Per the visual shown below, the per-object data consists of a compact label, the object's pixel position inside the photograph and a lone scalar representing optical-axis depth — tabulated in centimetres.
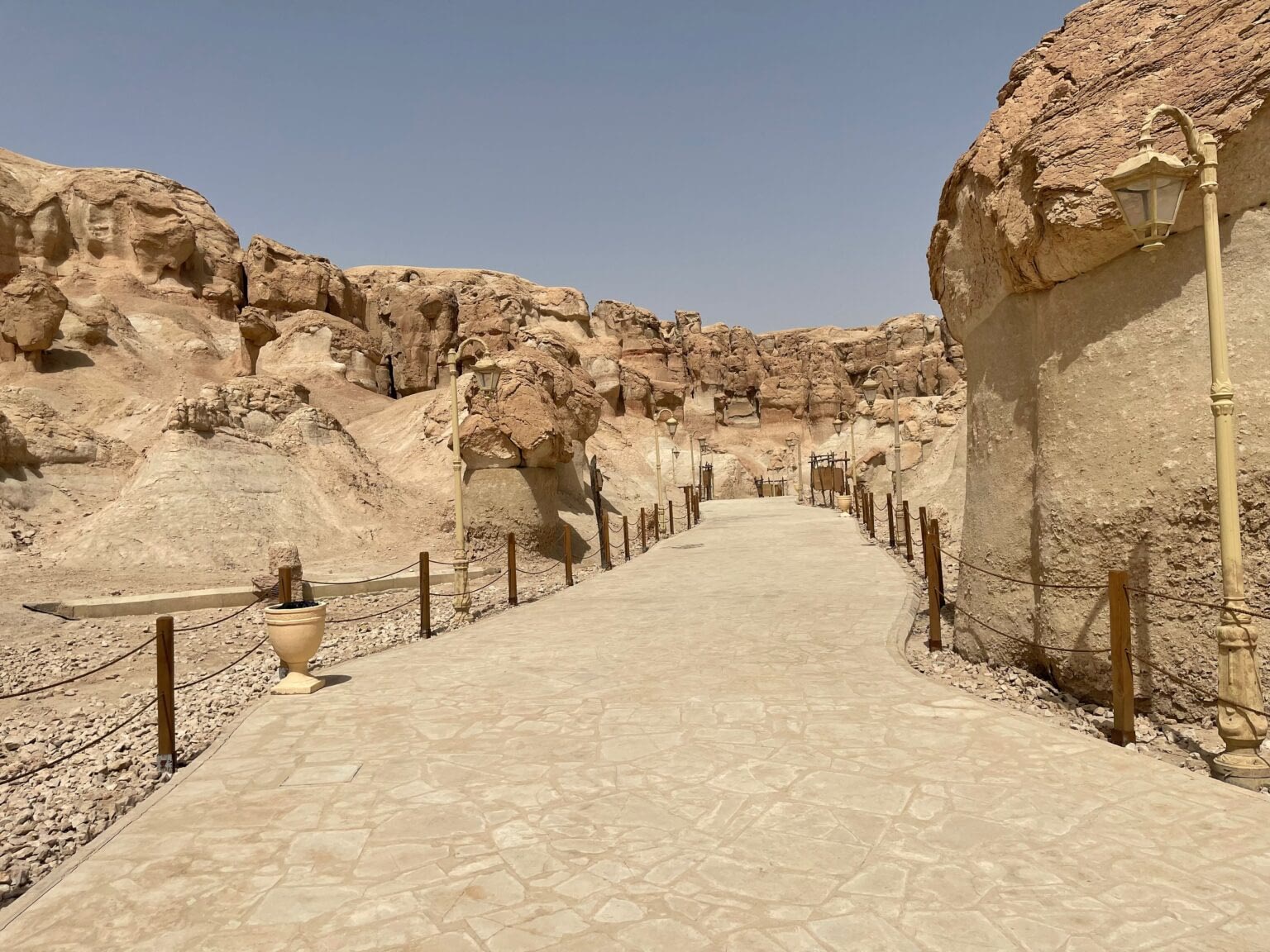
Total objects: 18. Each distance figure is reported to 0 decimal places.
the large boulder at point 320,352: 4250
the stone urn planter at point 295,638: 759
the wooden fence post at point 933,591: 897
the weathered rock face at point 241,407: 2122
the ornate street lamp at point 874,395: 2220
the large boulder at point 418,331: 5044
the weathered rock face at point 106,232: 4122
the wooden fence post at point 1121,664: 546
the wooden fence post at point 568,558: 1611
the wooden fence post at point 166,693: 582
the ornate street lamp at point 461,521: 1183
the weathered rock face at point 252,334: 3253
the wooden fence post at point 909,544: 1582
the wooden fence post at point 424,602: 1062
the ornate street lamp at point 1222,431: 463
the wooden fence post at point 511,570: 1328
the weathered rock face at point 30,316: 2847
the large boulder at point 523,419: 2064
